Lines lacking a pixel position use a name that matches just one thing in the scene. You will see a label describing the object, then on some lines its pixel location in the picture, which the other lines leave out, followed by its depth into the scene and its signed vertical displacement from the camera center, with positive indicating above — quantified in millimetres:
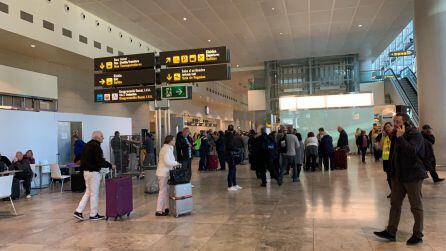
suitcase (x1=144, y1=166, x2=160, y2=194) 9648 -1128
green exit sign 9250 +1042
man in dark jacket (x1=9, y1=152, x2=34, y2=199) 9984 -804
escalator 21370 +2601
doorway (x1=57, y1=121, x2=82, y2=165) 13180 -3
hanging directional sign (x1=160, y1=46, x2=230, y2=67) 9109 +1848
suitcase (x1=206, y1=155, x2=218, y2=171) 15641 -1124
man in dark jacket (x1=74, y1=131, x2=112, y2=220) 6766 -623
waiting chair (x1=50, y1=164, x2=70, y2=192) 10836 -978
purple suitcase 6598 -1040
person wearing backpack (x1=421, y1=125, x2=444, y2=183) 9352 -226
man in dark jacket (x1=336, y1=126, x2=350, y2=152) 14256 -375
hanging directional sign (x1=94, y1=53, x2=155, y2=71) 9461 +1834
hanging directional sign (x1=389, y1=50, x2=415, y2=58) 17938 +3521
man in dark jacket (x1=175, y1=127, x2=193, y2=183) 9703 -361
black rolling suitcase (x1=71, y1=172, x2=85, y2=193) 10555 -1237
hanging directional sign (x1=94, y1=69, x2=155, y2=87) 9430 +1441
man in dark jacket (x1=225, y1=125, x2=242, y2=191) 9396 -612
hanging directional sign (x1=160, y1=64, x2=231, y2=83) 9125 +1441
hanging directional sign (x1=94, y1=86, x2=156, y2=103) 9461 +1037
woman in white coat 6883 -651
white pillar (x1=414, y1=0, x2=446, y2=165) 11711 +1965
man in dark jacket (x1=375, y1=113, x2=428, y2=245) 4648 -525
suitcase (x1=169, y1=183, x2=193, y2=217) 6703 -1125
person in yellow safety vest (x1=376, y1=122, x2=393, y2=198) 7818 -265
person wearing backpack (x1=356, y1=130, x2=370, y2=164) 16181 -499
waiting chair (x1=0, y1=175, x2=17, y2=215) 7252 -875
